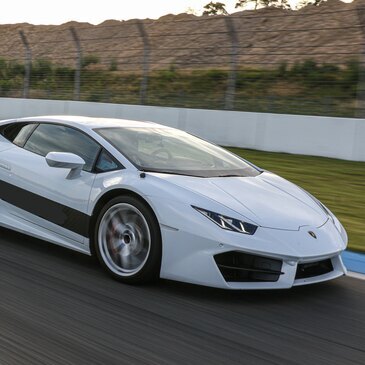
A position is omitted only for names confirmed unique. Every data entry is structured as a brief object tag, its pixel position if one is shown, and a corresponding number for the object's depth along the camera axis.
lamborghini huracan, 3.89
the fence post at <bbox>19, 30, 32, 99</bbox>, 18.48
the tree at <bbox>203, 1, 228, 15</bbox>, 50.44
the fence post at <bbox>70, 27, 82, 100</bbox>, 16.72
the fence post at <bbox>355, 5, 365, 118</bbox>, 11.05
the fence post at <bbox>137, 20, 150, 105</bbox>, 15.20
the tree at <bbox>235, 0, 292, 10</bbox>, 45.24
